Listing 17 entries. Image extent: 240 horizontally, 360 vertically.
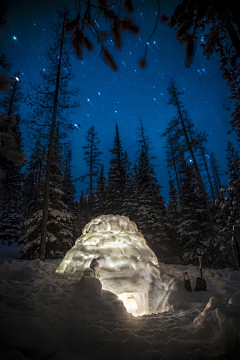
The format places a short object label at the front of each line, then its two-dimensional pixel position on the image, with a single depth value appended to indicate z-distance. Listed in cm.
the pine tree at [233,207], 894
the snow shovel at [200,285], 568
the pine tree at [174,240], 1576
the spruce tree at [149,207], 1413
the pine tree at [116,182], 1812
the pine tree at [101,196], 1862
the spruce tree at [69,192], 1988
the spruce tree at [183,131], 1209
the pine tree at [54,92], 973
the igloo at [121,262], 495
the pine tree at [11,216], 1838
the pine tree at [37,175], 976
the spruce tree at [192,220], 1303
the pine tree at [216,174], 2783
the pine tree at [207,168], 2292
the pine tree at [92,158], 1772
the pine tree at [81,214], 3112
